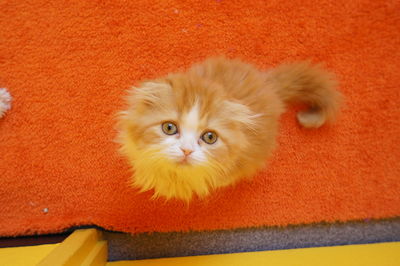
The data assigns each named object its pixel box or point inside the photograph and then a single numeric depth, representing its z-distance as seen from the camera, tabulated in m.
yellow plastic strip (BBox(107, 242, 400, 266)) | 0.49
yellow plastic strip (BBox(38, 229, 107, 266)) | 0.42
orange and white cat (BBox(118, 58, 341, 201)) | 0.41
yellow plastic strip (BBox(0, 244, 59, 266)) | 0.44
